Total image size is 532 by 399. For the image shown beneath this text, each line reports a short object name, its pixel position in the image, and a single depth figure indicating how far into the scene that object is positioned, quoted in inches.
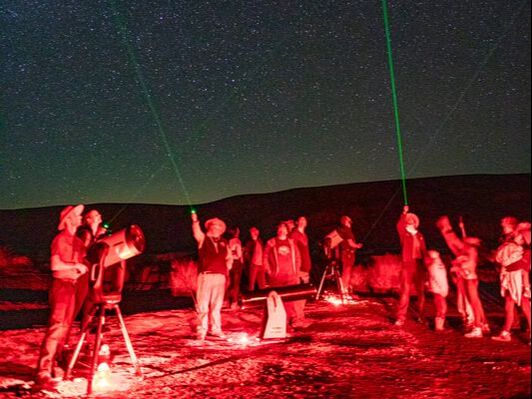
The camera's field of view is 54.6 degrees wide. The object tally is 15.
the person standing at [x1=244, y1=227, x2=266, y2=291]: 484.4
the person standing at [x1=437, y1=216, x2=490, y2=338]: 304.0
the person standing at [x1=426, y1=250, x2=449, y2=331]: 332.5
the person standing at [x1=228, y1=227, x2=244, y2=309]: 479.2
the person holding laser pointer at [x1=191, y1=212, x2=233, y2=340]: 330.0
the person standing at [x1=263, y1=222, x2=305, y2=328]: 356.5
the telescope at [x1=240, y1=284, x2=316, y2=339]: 322.7
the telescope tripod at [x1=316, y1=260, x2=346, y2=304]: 465.4
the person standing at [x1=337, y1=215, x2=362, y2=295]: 485.9
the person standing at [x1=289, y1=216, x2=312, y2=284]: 389.1
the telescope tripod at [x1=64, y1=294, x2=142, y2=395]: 215.2
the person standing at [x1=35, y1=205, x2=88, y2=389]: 225.8
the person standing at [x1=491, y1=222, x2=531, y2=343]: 276.8
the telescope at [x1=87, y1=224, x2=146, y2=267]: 233.9
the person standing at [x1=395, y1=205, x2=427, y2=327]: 347.3
